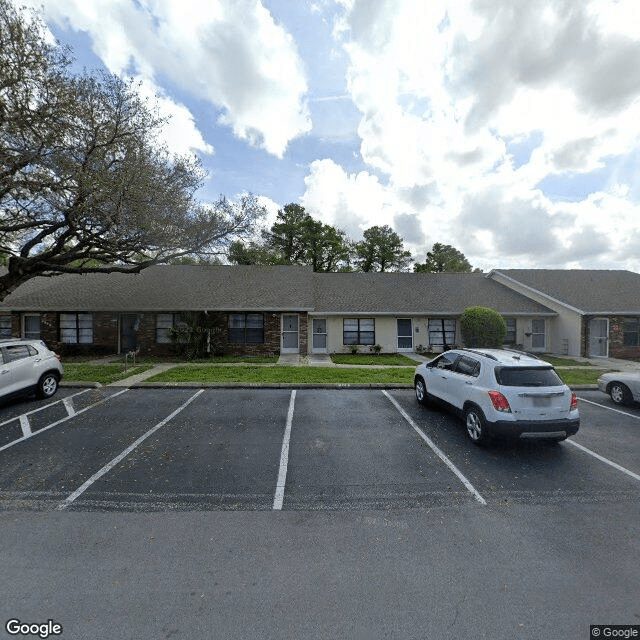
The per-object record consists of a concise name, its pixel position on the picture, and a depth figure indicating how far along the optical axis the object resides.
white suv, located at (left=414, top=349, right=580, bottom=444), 5.97
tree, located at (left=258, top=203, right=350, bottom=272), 40.09
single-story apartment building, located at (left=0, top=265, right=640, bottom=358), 17.89
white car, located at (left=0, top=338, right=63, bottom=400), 8.21
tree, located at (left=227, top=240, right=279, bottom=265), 18.11
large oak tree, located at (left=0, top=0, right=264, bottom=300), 10.28
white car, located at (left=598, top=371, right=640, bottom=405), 9.06
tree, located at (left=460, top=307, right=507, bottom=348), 17.19
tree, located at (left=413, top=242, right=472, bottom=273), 46.31
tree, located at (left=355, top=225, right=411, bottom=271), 42.28
